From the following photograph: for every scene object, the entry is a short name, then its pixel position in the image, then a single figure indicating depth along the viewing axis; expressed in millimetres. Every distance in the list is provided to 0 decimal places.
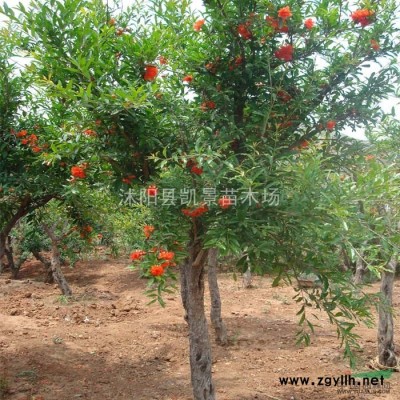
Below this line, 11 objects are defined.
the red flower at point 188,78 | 3658
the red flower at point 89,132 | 3362
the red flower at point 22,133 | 4586
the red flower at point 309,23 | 3215
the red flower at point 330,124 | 3422
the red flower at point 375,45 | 3298
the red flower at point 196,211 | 3062
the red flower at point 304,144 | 3596
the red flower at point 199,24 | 3357
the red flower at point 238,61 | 3508
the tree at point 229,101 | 2924
